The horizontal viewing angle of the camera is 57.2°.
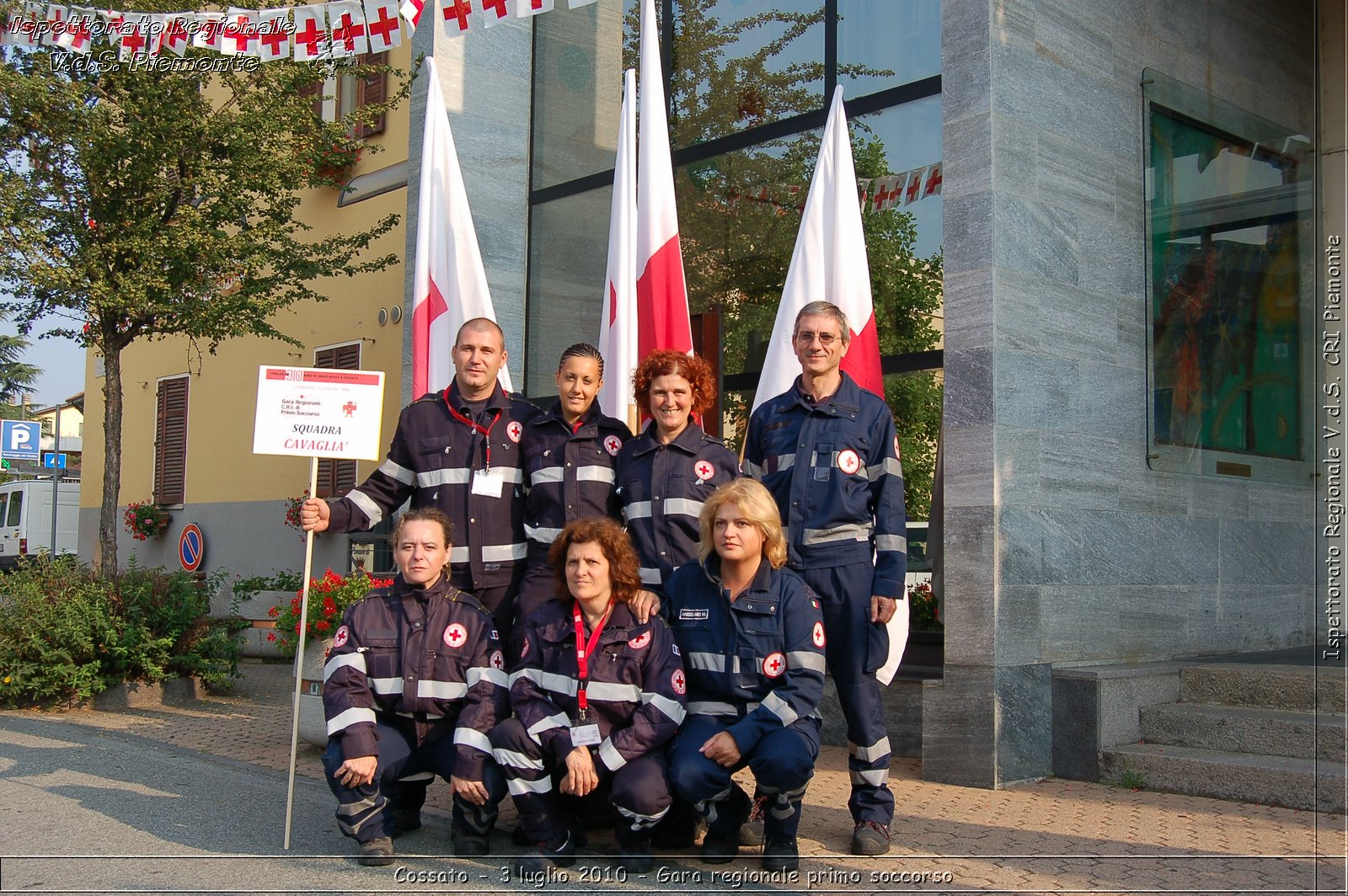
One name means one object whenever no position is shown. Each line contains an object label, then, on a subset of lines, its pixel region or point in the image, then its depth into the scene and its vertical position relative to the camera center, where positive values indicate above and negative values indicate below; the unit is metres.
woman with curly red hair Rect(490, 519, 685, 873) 4.70 -0.69
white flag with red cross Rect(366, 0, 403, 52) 8.91 +3.58
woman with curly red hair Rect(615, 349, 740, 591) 5.29 +0.25
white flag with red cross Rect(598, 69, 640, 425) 7.88 +1.57
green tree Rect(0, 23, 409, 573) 10.07 +2.72
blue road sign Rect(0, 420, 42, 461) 19.81 +1.22
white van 23.98 -0.09
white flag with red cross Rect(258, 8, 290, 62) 8.97 +3.53
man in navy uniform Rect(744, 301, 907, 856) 5.10 +0.06
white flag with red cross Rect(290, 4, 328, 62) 8.98 +3.56
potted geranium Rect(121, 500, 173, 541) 16.94 -0.04
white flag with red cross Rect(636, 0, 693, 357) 8.06 +1.87
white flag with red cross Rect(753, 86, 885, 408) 7.06 +1.54
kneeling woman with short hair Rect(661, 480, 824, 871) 4.63 -0.55
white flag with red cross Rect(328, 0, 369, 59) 8.92 +3.58
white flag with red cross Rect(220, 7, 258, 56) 9.02 +3.56
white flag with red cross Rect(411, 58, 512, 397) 8.87 +1.85
